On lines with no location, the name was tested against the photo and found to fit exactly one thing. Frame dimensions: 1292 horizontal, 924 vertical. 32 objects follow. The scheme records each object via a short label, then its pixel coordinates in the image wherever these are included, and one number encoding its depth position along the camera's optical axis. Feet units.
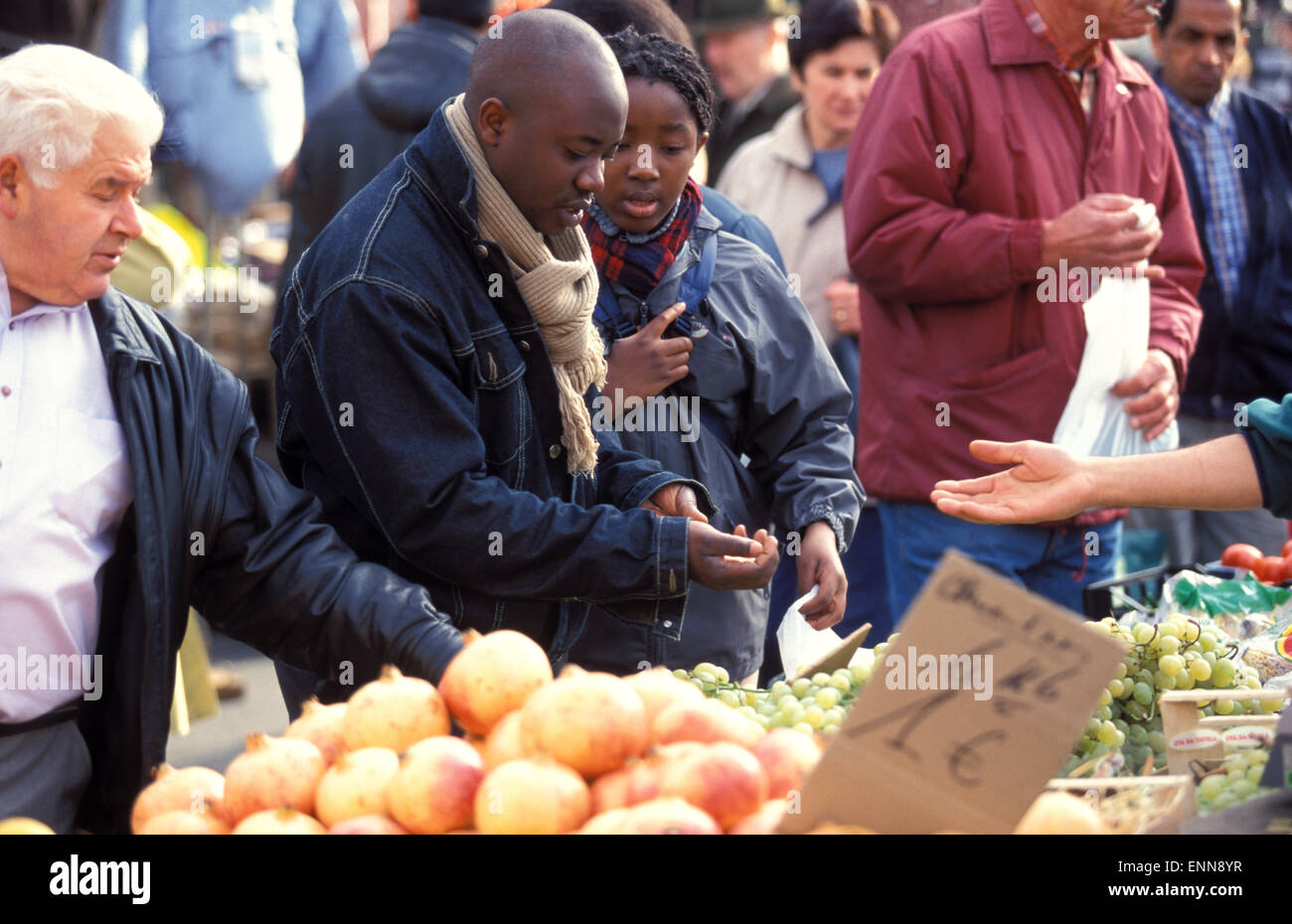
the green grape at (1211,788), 11.42
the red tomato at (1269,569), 14.49
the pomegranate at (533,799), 10.42
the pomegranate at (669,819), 10.27
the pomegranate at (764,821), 10.41
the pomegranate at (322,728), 11.04
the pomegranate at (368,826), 10.52
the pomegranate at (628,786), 10.49
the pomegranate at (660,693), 10.93
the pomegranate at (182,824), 10.71
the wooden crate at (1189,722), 11.70
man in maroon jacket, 14.72
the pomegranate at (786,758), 10.63
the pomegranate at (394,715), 10.92
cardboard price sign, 10.40
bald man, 12.01
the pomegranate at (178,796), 10.88
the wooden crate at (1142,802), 10.69
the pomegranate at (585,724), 10.60
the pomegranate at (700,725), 10.76
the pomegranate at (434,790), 10.54
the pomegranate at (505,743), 10.71
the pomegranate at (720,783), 10.44
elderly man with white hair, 11.61
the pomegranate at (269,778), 10.75
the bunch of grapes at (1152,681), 12.28
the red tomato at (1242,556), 14.74
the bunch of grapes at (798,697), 11.84
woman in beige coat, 17.87
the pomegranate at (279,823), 10.57
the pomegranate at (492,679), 10.95
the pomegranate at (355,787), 10.67
